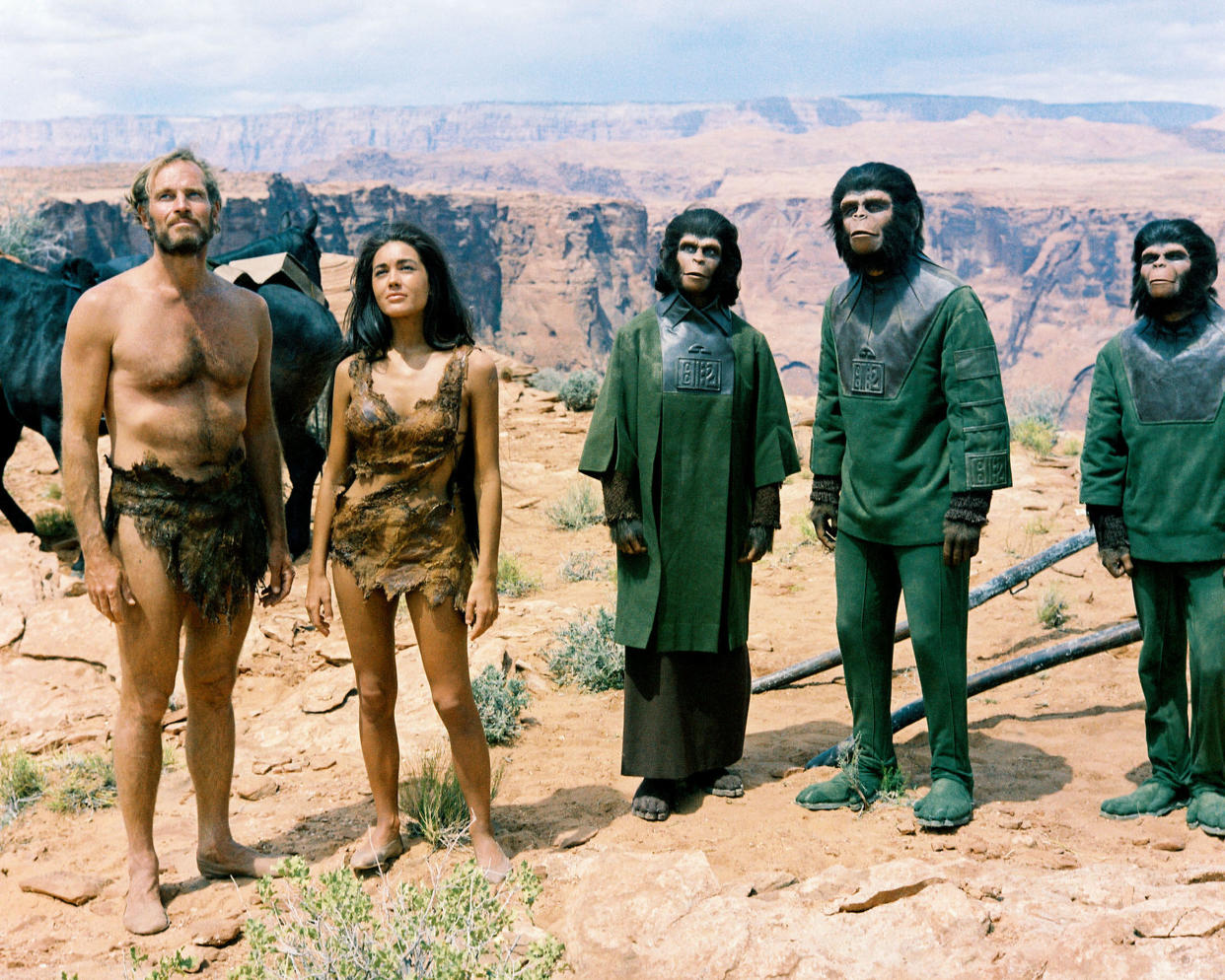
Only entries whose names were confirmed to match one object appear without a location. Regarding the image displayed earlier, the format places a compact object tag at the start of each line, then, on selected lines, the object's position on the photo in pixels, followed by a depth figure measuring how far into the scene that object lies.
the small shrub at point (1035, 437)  11.41
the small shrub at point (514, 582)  7.27
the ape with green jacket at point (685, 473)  3.88
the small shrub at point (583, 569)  7.62
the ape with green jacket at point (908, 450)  3.59
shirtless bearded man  3.19
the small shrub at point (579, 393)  13.64
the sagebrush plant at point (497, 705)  4.86
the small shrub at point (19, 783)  4.38
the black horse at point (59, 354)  7.18
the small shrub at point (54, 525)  8.23
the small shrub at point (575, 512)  9.02
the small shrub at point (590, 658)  5.61
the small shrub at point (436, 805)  3.74
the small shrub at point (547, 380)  16.38
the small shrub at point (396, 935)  2.53
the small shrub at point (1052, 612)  6.51
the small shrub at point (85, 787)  4.35
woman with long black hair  3.33
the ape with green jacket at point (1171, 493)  3.62
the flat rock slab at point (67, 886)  3.57
